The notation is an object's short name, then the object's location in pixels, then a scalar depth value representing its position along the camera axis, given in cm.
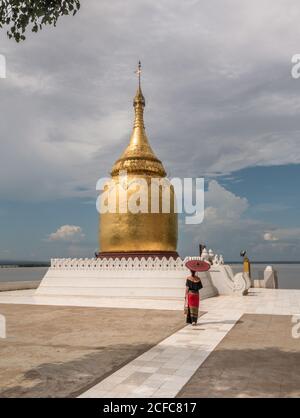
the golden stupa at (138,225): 2888
